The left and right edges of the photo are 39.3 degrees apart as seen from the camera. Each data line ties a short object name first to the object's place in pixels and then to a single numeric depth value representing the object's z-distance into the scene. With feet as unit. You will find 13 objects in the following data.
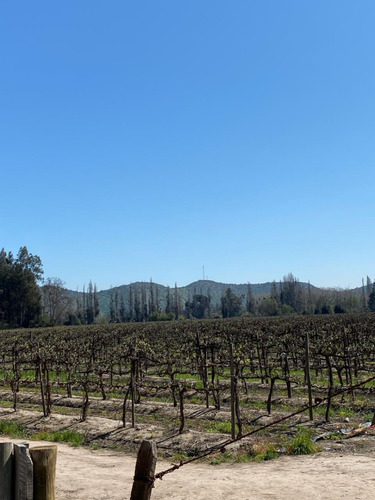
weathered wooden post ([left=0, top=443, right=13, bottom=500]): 13.21
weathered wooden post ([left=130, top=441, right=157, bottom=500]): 14.02
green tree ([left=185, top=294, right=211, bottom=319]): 468.34
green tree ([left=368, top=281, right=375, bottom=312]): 379.76
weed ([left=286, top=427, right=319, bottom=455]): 36.07
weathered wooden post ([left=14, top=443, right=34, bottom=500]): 13.16
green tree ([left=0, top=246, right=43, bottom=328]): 293.64
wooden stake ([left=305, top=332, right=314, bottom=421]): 46.69
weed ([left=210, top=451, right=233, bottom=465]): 34.94
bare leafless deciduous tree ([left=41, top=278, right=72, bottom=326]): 365.61
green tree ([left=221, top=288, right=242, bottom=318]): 422.00
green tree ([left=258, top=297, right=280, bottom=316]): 388.78
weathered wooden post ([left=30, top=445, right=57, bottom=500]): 13.48
